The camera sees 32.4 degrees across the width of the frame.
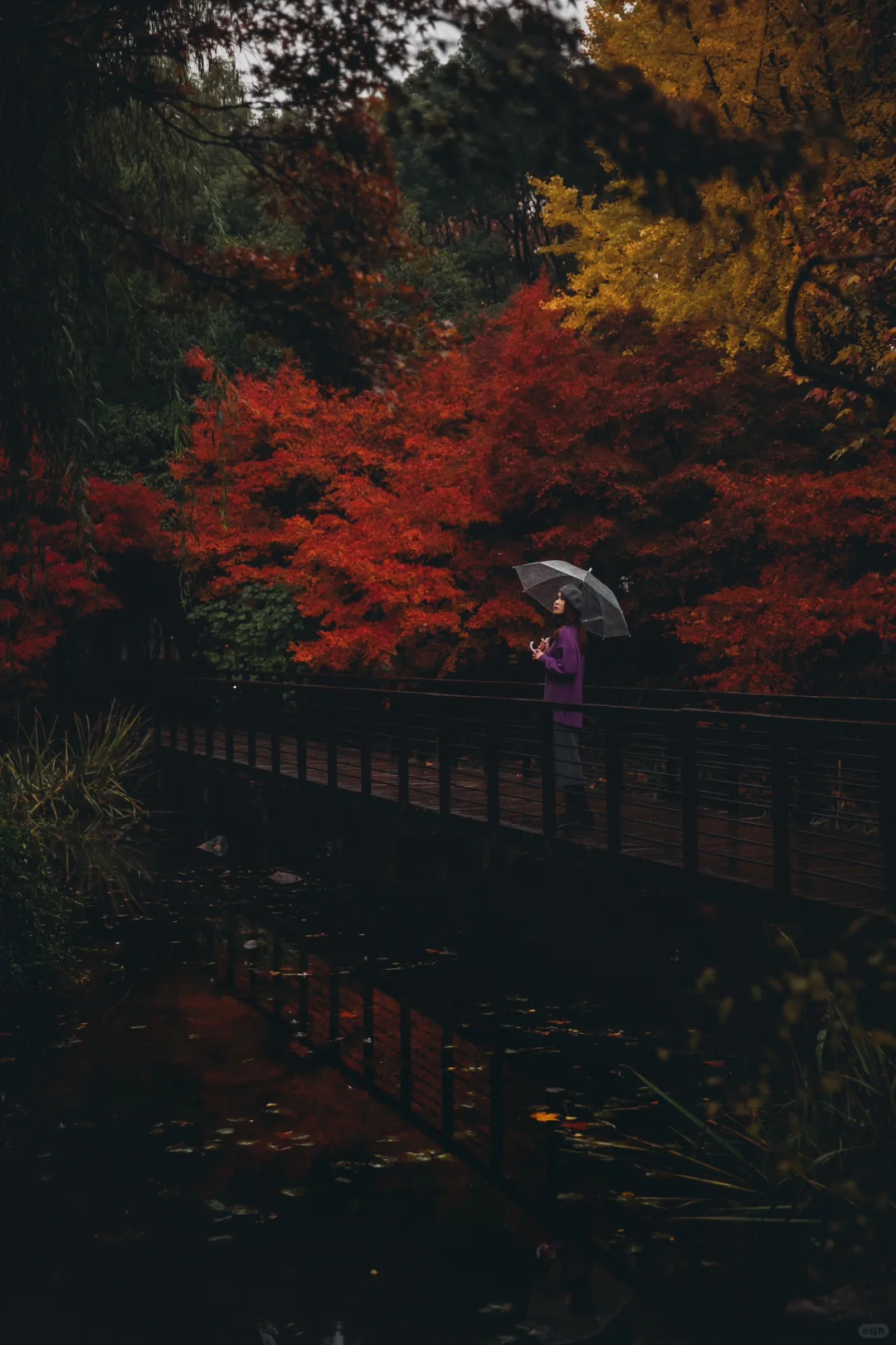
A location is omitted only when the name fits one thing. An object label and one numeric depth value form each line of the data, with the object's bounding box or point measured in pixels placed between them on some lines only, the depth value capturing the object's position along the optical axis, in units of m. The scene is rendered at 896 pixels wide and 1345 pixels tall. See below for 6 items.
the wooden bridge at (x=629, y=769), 9.70
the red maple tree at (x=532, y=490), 19.69
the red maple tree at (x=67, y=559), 24.14
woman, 12.91
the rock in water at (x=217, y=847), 19.47
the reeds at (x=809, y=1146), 6.31
